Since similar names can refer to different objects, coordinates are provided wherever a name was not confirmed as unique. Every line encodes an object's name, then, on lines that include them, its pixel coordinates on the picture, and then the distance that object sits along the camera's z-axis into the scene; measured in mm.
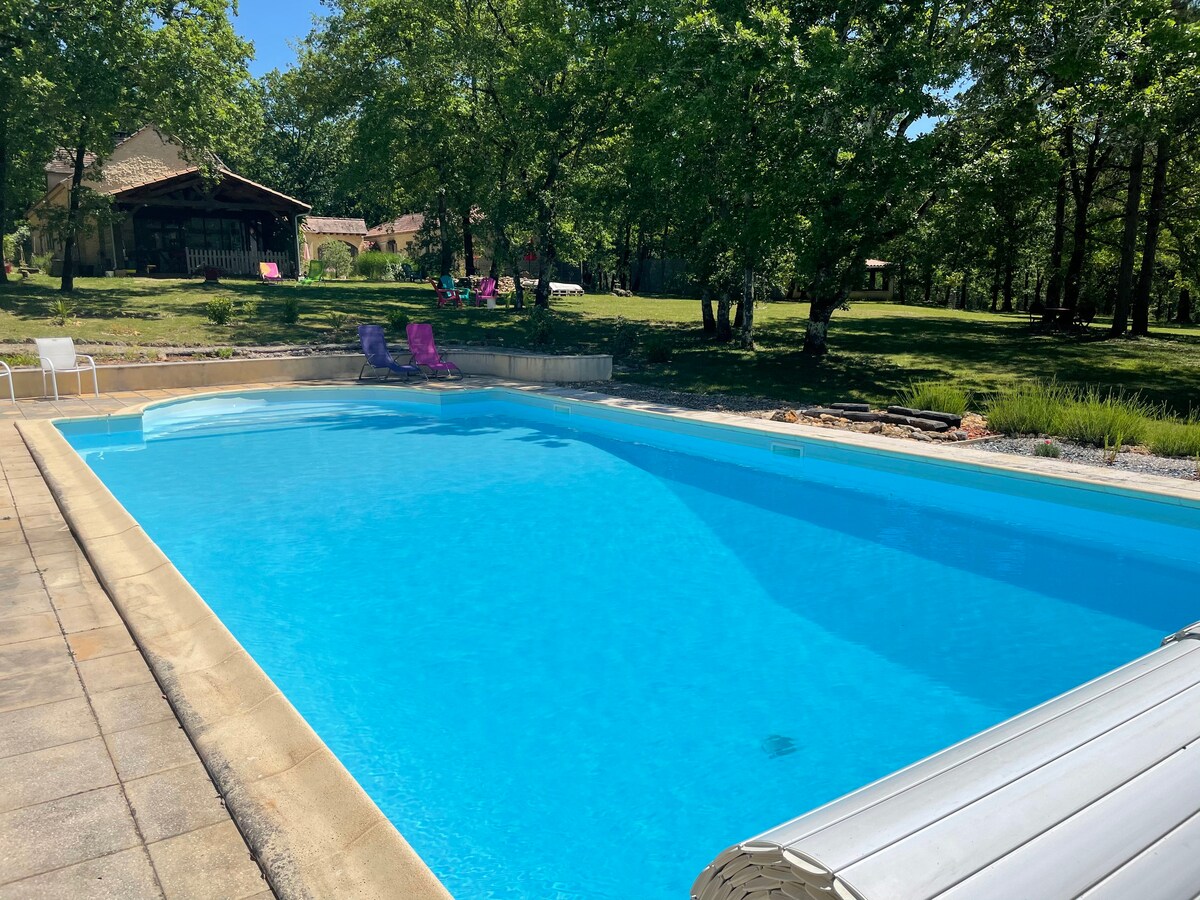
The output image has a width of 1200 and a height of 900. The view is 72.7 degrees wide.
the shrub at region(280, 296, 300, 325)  18891
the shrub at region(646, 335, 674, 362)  16766
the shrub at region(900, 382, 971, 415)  11156
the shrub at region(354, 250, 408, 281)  40688
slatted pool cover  1167
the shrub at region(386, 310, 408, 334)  19078
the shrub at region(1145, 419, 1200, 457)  8969
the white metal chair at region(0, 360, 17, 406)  11648
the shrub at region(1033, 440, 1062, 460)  8938
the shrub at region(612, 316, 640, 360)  18005
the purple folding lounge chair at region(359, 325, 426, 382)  14734
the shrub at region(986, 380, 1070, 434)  10117
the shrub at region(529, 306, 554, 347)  17828
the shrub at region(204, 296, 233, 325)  18281
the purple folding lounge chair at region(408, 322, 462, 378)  15462
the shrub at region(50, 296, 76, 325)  17031
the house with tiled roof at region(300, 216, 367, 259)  52331
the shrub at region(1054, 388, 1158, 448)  9531
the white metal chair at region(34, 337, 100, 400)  11828
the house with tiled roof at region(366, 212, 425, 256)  51656
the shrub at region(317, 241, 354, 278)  40281
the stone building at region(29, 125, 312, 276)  30750
